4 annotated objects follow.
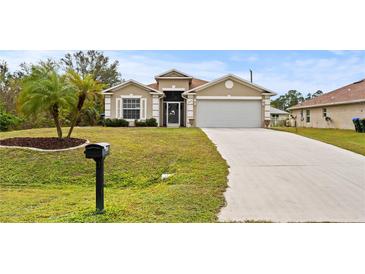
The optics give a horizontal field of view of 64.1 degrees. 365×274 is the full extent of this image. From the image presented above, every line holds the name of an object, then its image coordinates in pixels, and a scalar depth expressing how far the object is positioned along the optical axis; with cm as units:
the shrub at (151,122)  1236
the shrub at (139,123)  1186
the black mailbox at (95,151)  411
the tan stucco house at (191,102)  1105
